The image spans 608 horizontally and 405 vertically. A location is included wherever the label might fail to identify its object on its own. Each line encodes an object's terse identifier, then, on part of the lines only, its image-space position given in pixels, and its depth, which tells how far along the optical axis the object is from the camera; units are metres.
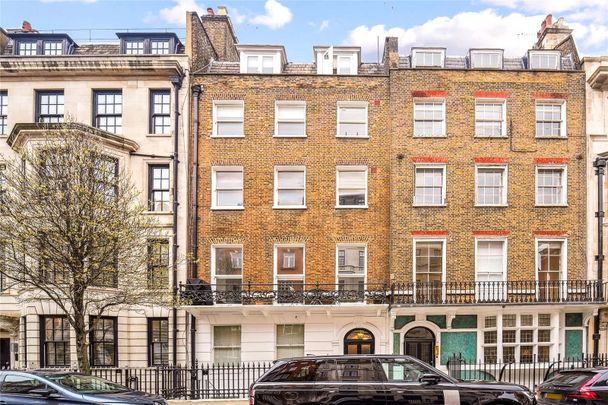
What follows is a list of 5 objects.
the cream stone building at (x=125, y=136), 18.17
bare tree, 12.77
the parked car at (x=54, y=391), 10.05
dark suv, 9.79
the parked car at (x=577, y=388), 10.62
